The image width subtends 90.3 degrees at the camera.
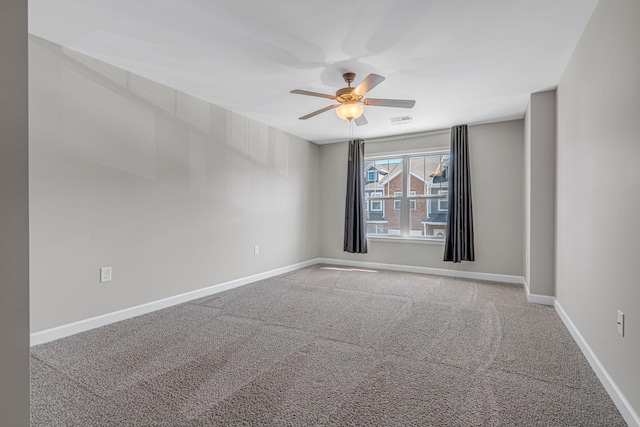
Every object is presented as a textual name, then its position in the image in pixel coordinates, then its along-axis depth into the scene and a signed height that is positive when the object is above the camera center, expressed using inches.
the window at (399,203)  213.3 +7.7
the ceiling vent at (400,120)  173.6 +52.5
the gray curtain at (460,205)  186.2 +5.7
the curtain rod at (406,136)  200.0 +52.0
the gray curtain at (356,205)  219.5 +6.3
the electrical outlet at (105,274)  110.2 -21.4
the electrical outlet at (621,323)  65.8 -22.5
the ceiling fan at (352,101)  112.1 +41.5
